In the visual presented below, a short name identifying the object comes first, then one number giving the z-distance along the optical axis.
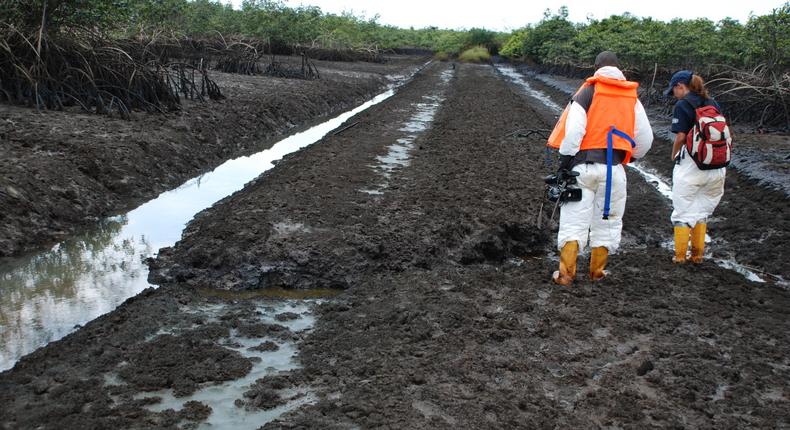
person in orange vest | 5.29
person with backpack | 5.92
